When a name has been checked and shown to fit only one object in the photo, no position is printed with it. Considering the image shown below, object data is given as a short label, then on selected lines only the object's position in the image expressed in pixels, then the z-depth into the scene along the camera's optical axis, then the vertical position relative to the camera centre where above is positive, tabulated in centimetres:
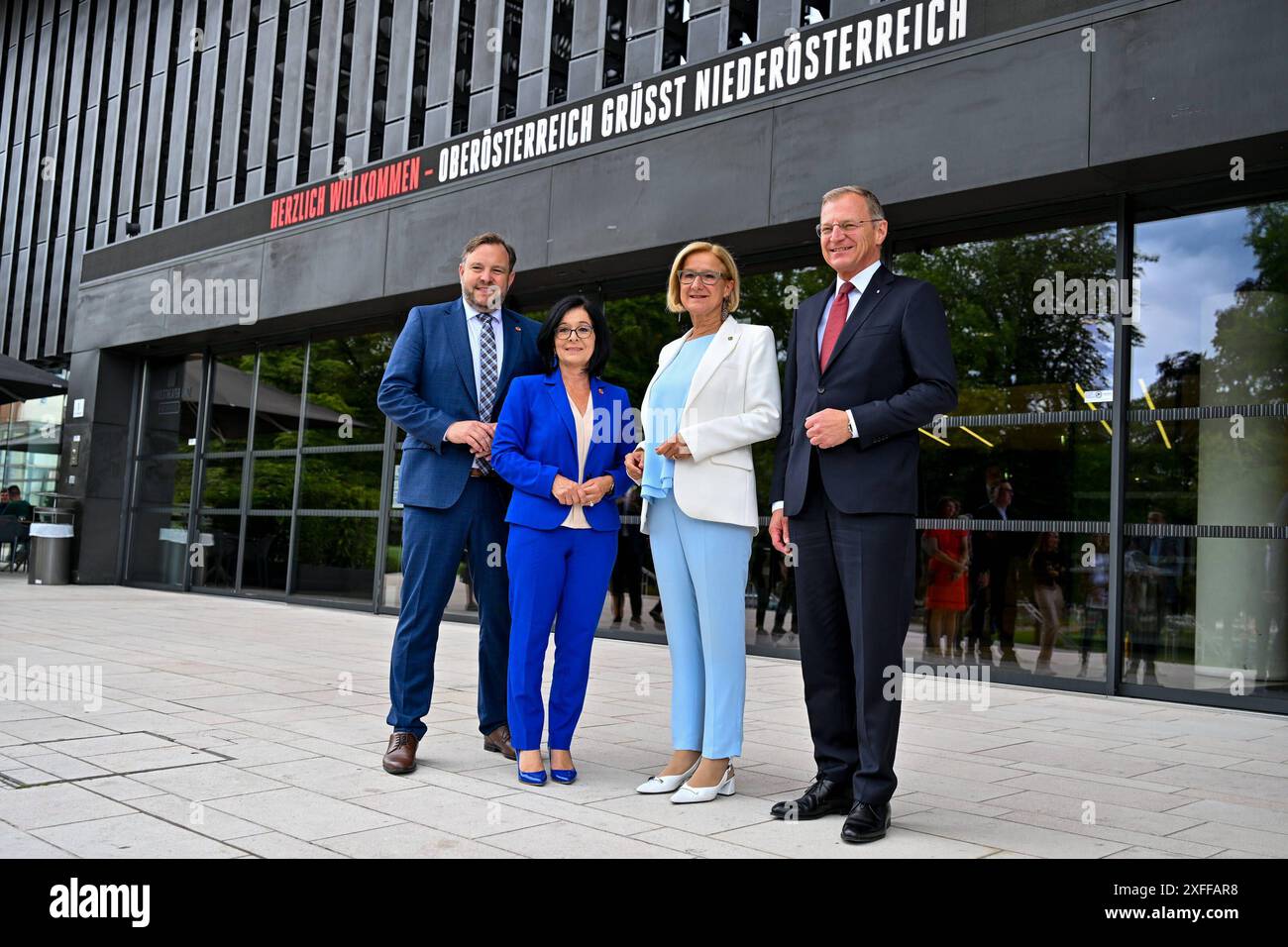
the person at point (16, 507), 1816 +37
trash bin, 1515 -30
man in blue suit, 439 +34
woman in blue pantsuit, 413 +14
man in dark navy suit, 351 +27
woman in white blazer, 390 +22
